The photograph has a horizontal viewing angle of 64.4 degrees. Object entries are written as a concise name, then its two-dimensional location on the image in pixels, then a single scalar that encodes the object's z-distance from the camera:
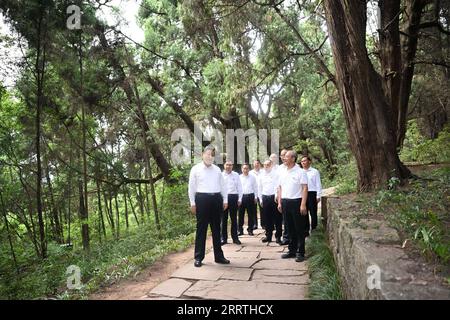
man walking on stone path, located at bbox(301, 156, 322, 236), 7.94
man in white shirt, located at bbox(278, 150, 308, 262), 5.95
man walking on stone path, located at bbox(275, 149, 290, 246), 7.49
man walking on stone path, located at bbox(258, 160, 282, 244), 7.88
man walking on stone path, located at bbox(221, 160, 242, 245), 7.97
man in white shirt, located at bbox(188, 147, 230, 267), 5.88
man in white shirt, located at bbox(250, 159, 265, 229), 9.08
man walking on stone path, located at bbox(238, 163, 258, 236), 8.97
